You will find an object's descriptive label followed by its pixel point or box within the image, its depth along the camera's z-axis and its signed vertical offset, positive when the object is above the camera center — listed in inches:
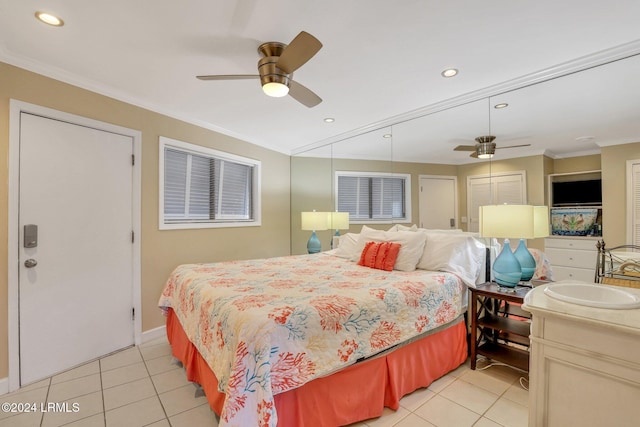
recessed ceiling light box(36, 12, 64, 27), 66.9 +49.3
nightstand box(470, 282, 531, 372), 84.7 -35.9
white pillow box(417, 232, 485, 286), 96.0 -14.3
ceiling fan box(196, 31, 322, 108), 68.9 +39.4
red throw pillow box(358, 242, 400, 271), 101.0 -14.9
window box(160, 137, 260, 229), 129.3 +15.3
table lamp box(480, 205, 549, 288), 83.9 -4.7
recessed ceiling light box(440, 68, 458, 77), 90.4 +48.0
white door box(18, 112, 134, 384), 87.4 -10.3
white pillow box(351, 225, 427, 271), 99.7 -11.1
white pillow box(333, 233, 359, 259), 128.3 -14.3
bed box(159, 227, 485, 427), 52.7 -27.1
